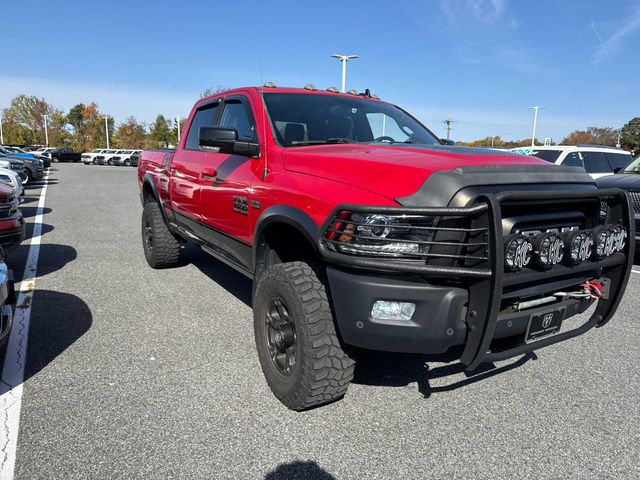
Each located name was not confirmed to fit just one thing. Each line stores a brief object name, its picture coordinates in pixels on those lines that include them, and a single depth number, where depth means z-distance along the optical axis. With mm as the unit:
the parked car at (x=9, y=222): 5156
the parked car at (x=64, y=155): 51656
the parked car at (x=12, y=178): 11641
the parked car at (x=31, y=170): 19039
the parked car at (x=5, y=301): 2838
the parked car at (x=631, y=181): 6609
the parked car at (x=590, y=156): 10203
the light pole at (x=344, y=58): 27255
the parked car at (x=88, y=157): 49516
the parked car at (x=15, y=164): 17859
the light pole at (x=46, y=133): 68688
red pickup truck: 2205
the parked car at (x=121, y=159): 47375
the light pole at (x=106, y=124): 71000
